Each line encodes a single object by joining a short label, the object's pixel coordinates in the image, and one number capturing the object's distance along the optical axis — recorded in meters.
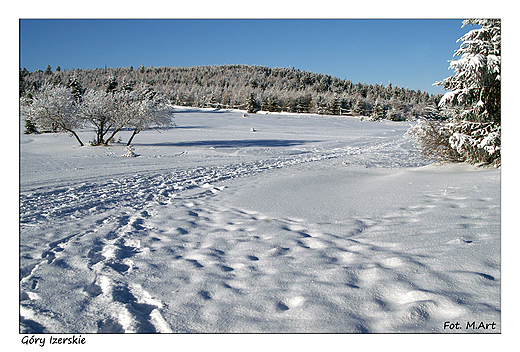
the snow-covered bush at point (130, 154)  14.98
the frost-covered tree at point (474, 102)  7.53
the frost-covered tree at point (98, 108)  19.16
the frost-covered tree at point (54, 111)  18.22
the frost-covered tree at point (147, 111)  19.50
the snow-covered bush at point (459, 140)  7.98
